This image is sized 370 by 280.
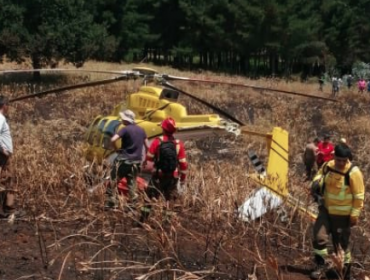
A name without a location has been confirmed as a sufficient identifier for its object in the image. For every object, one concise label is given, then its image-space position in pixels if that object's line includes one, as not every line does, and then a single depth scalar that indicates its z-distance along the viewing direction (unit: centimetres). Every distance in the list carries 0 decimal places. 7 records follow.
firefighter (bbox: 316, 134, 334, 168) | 1262
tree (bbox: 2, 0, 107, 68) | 3136
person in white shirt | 770
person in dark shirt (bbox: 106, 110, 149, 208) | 812
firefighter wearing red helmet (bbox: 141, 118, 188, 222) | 775
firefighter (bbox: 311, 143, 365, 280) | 636
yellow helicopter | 774
